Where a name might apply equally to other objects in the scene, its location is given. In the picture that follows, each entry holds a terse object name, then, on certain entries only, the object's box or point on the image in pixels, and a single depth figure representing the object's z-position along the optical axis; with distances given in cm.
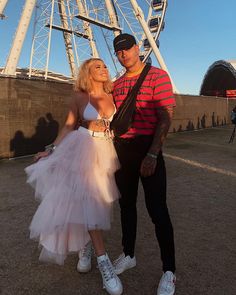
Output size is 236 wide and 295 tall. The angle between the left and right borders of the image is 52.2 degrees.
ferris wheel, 1946
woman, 199
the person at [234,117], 1001
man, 194
